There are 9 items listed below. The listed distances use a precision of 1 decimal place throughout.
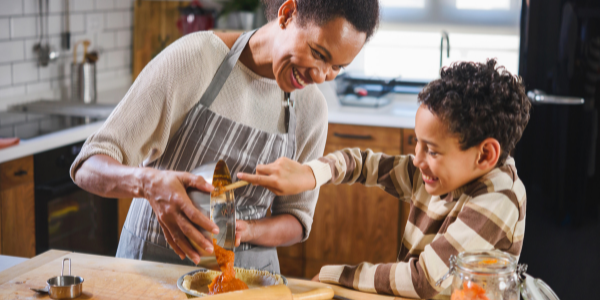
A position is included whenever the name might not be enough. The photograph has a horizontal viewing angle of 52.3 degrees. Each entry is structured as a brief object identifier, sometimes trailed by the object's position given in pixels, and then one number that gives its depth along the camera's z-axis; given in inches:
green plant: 134.6
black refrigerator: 96.0
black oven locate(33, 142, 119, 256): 93.3
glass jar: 32.5
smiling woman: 46.3
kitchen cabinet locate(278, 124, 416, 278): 114.4
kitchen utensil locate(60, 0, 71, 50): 118.1
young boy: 42.1
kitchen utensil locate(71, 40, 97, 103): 118.6
